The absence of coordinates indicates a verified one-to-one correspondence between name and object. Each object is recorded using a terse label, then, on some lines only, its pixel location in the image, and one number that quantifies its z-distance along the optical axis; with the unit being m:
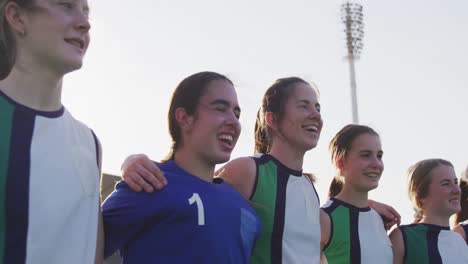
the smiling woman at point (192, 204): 3.23
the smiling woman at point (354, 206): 4.86
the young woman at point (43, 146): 2.49
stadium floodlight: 32.41
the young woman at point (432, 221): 5.36
